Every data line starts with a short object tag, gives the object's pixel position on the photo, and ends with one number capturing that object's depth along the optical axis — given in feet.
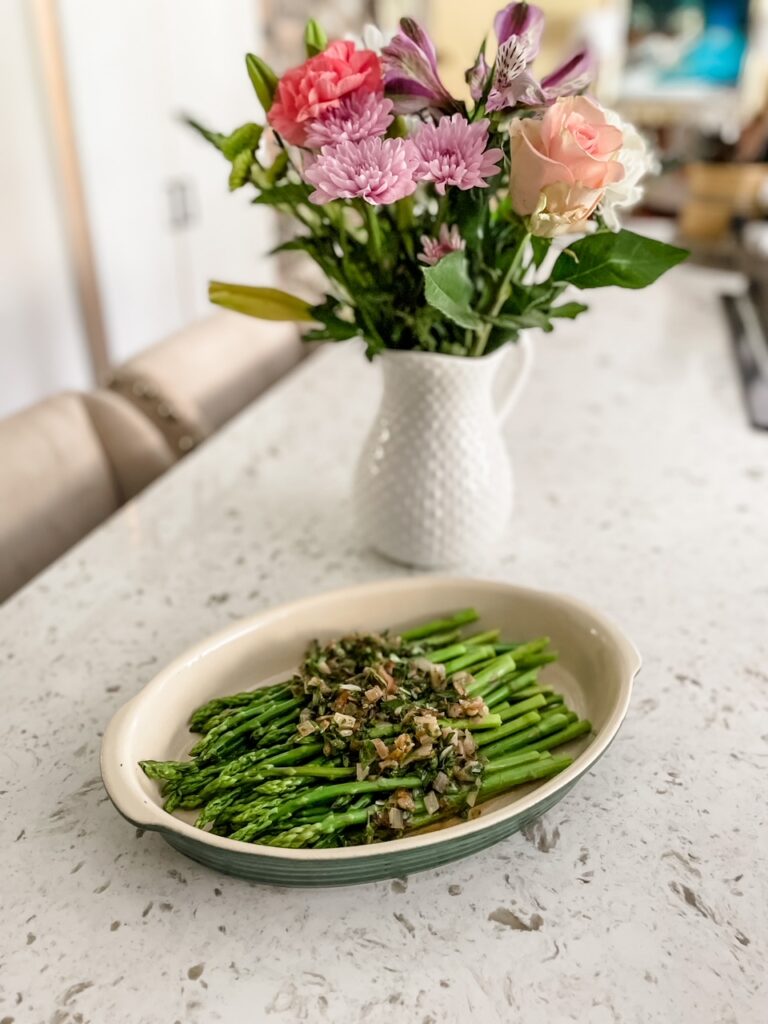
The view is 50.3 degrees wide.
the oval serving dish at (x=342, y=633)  1.66
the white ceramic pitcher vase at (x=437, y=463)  2.64
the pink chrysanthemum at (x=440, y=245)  2.16
